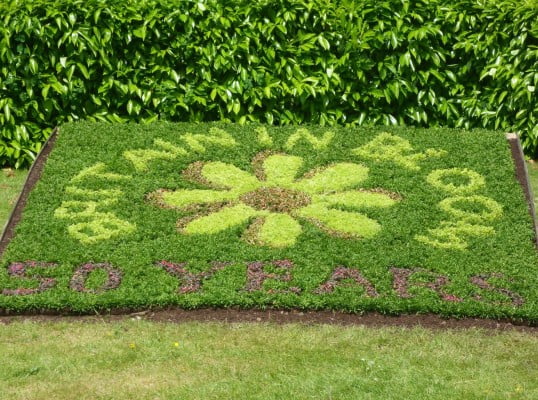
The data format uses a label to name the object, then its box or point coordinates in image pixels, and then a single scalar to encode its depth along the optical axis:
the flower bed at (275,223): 7.07
